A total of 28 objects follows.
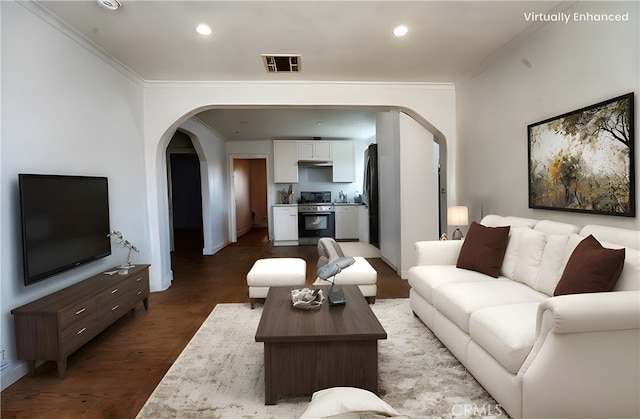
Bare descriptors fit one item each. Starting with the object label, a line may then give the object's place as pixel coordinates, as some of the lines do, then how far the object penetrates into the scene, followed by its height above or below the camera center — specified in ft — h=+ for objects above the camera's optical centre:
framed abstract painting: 6.55 +0.69
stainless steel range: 25.32 -1.81
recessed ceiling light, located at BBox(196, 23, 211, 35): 8.83 +4.64
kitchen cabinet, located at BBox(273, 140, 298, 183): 26.02 +2.96
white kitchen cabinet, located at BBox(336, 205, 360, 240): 25.53 -1.96
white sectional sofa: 4.84 -2.36
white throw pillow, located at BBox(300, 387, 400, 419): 3.67 -2.38
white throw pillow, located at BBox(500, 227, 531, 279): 8.48 -1.57
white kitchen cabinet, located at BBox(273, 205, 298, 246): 24.85 -1.75
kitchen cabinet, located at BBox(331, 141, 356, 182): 26.38 +2.88
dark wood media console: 6.90 -2.56
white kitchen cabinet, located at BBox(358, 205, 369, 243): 23.51 -1.87
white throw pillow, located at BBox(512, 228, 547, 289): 7.70 -1.55
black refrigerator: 19.84 +0.20
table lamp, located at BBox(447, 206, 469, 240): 11.58 -0.77
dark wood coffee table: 6.10 -3.04
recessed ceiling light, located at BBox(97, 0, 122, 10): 7.55 +4.59
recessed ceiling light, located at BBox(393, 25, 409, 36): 8.98 +4.54
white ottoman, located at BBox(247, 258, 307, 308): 10.84 -2.58
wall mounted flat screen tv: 7.16 -0.43
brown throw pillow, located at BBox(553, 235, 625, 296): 5.55 -1.38
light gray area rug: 5.91 -3.76
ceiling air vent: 10.88 +4.67
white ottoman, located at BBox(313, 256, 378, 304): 10.99 -2.70
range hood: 26.43 +2.82
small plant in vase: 10.40 -1.22
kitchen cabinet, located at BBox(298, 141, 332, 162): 26.05 +3.72
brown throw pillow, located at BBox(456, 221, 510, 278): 8.76 -1.54
